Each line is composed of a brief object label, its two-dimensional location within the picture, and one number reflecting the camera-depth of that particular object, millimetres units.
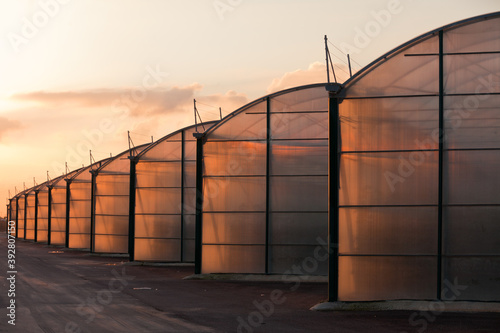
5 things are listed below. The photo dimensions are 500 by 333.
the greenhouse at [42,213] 88750
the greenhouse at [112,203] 56125
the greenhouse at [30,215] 97944
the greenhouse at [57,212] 79875
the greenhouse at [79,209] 68875
